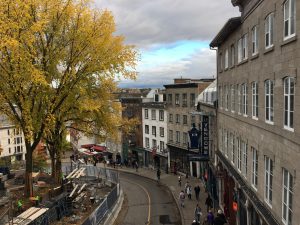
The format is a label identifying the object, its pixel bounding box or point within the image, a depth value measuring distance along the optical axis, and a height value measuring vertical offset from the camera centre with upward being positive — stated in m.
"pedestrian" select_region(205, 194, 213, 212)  20.80 -8.38
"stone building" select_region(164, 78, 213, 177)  33.02 -2.47
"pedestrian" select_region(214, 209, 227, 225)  15.77 -7.42
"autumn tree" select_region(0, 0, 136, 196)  14.55 +2.98
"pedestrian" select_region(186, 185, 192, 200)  23.91 -8.59
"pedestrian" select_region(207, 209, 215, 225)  16.98 -7.85
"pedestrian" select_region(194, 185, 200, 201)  23.93 -8.52
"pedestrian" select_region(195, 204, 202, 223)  18.51 -8.18
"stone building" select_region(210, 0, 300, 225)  8.42 -0.53
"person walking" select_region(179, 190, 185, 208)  21.74 -8.29
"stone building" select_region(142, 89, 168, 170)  37.89 -4.57
